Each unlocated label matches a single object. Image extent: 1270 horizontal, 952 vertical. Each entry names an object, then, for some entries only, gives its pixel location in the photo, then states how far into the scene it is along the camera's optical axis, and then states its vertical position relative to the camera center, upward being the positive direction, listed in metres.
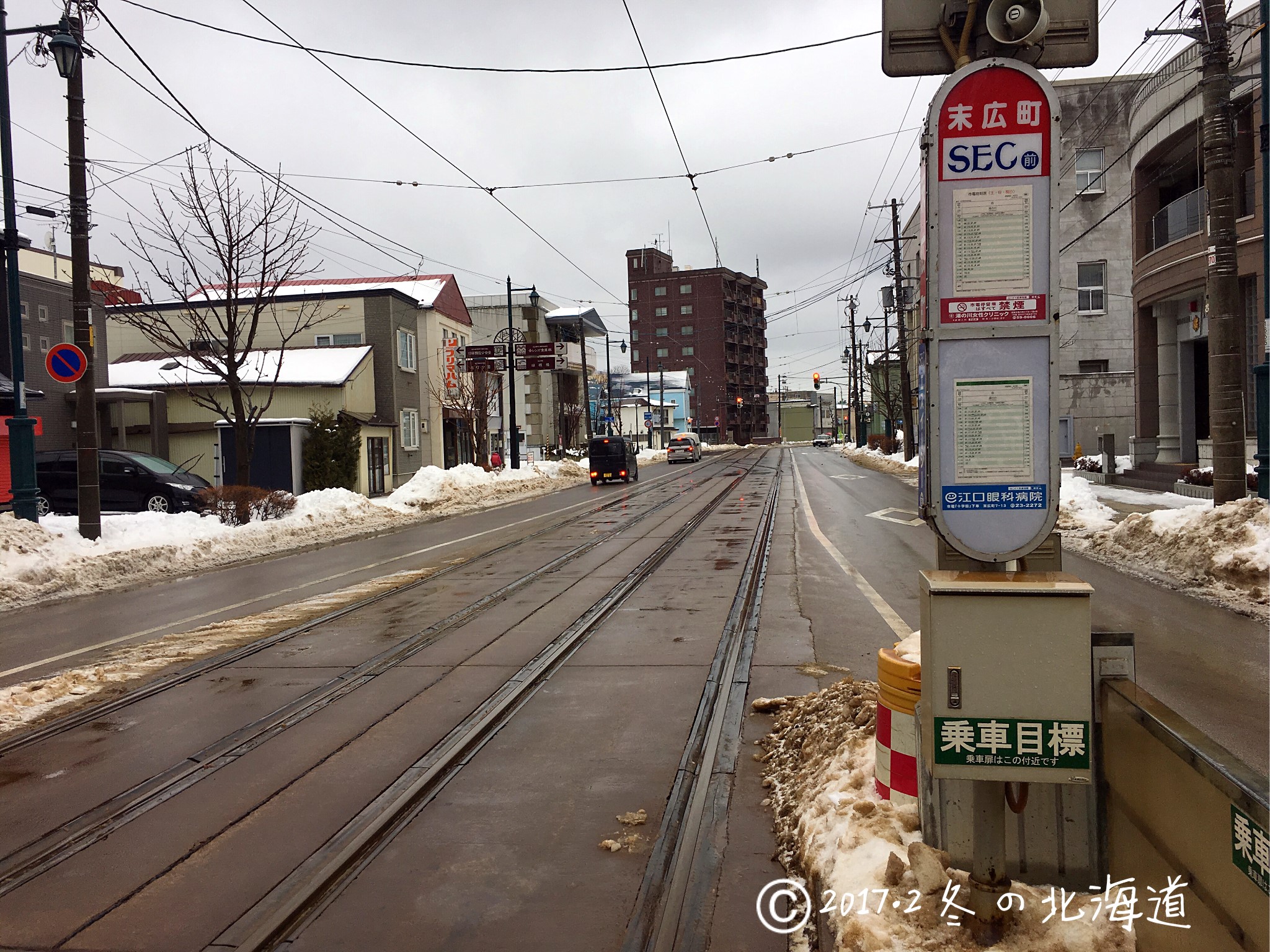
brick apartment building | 127.69 +16.11
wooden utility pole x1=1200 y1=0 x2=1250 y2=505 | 12.97 +2.21
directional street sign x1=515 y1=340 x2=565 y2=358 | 41.03 +4.48
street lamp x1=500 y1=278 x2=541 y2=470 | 38.69 +2.72
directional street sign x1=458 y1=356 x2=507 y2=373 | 39.78 +3.76
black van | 39.53 -0.47
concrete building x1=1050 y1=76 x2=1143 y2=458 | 41.84 +6.86
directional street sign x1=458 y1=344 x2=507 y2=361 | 39.75 +4.35
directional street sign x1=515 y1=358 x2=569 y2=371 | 41.25 +3.92
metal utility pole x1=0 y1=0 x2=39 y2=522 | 15.45 +1.25
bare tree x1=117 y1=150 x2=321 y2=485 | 20.91 +4.13
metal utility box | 3.18 -0.83
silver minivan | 66.50 -0.22
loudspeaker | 3.46 +1.55
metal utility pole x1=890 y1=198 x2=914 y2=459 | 44.72 +4.81
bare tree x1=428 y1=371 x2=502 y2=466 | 42.78 +2.33
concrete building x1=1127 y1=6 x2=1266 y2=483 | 22.08 +4.61
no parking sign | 15.01 +1.64
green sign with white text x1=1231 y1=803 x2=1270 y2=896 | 2.43 -1.11
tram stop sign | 3.37 +0.47
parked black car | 22.06 -0.58
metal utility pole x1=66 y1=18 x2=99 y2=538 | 15.38 +2.55
